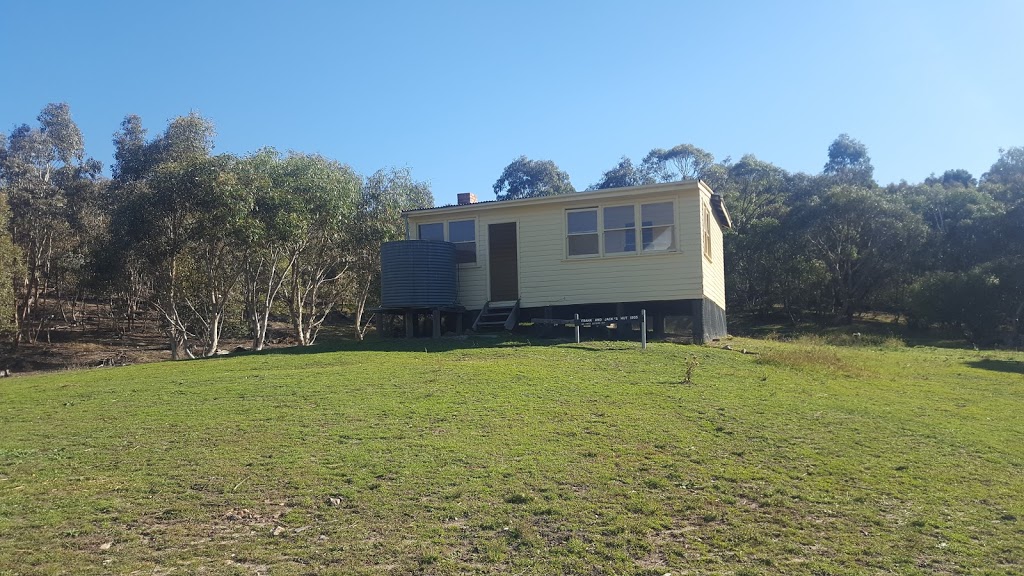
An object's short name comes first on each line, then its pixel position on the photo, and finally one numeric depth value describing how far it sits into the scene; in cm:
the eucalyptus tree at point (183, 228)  2180
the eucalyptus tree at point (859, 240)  3912
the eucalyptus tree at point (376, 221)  2988
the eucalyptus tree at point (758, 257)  4088
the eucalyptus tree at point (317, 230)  2362
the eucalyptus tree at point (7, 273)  2980
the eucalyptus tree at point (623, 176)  5753
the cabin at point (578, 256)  1941
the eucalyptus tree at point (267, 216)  2227
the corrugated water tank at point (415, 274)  1969
